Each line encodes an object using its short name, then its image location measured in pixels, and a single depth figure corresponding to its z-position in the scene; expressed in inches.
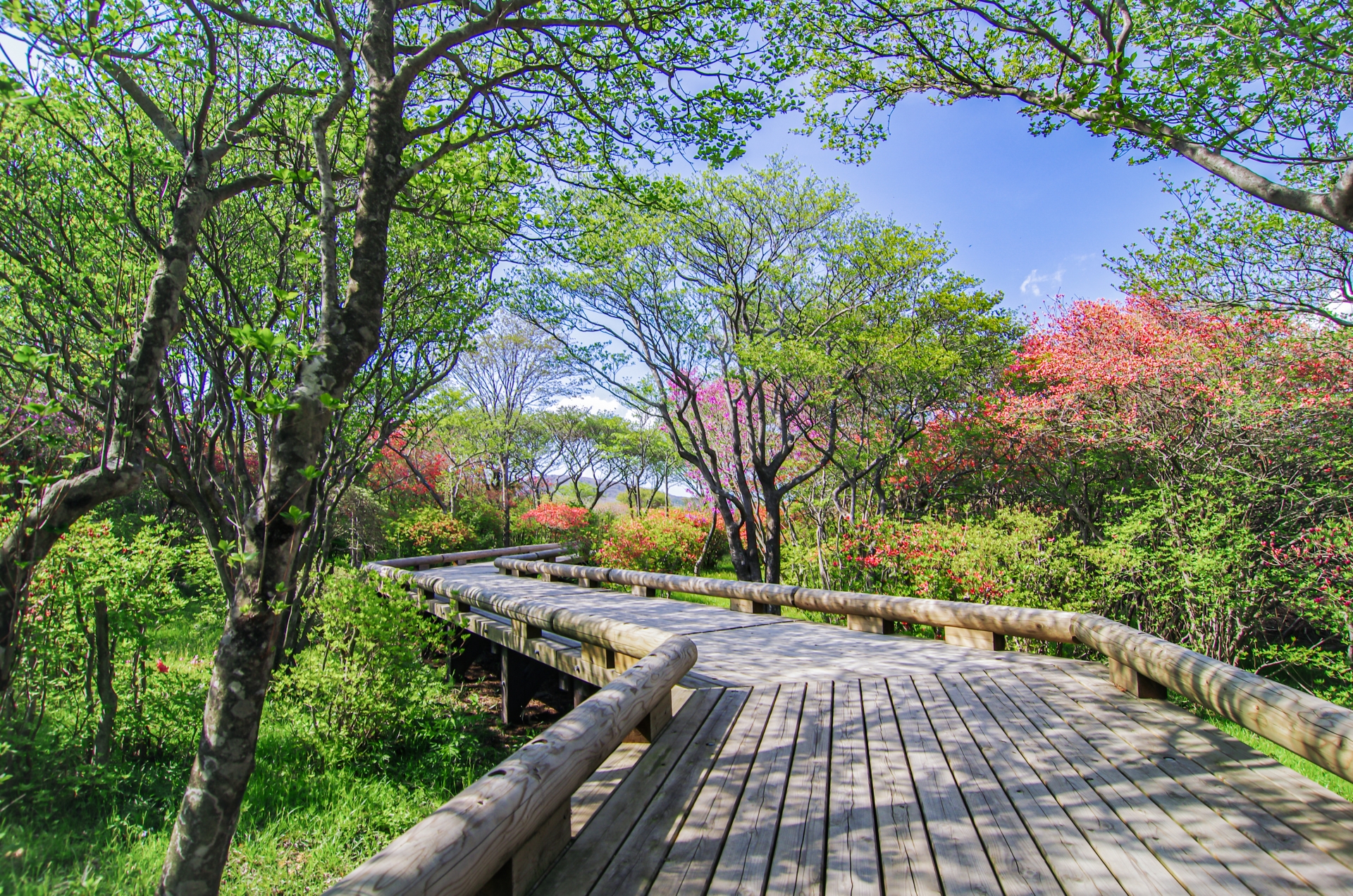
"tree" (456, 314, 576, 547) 976.3
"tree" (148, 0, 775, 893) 114.3
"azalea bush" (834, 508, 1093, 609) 320.5
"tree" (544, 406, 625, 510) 1206.3
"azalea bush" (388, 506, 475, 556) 705.0
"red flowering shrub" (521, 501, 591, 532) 832.9
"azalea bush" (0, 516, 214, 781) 185.5
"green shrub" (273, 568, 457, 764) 225.6
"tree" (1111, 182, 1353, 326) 370.0
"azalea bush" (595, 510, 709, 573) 648.4
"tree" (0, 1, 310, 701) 117.3
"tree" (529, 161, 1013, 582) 448.1
